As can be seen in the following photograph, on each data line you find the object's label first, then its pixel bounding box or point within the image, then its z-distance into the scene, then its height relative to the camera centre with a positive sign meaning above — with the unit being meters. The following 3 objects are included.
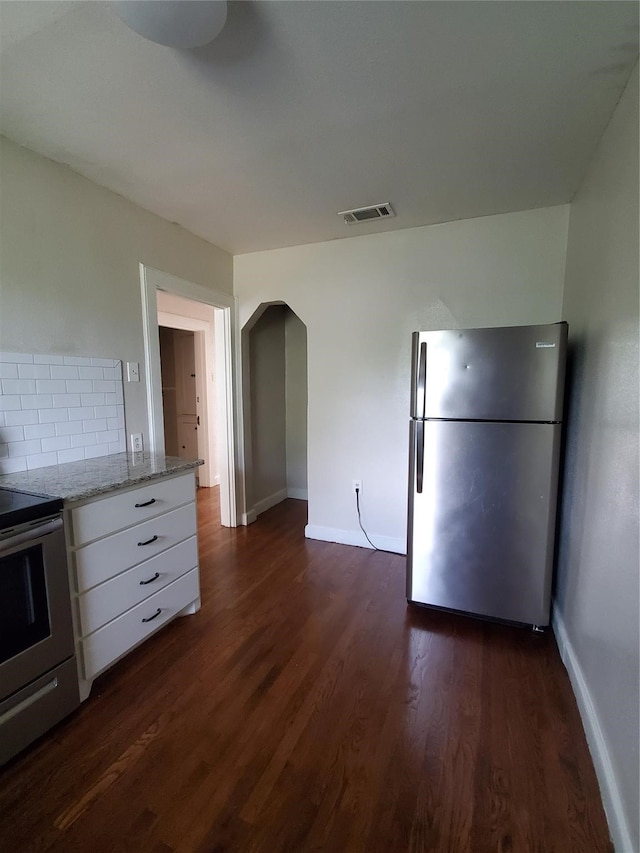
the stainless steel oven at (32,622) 1.25 -0.85
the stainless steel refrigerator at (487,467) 1.83 -0.42
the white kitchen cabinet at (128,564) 1.52 -0.83
